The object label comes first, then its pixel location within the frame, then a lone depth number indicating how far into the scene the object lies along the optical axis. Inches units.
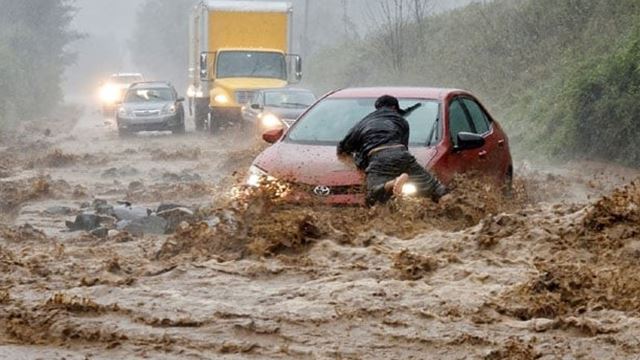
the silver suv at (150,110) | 1272.1
